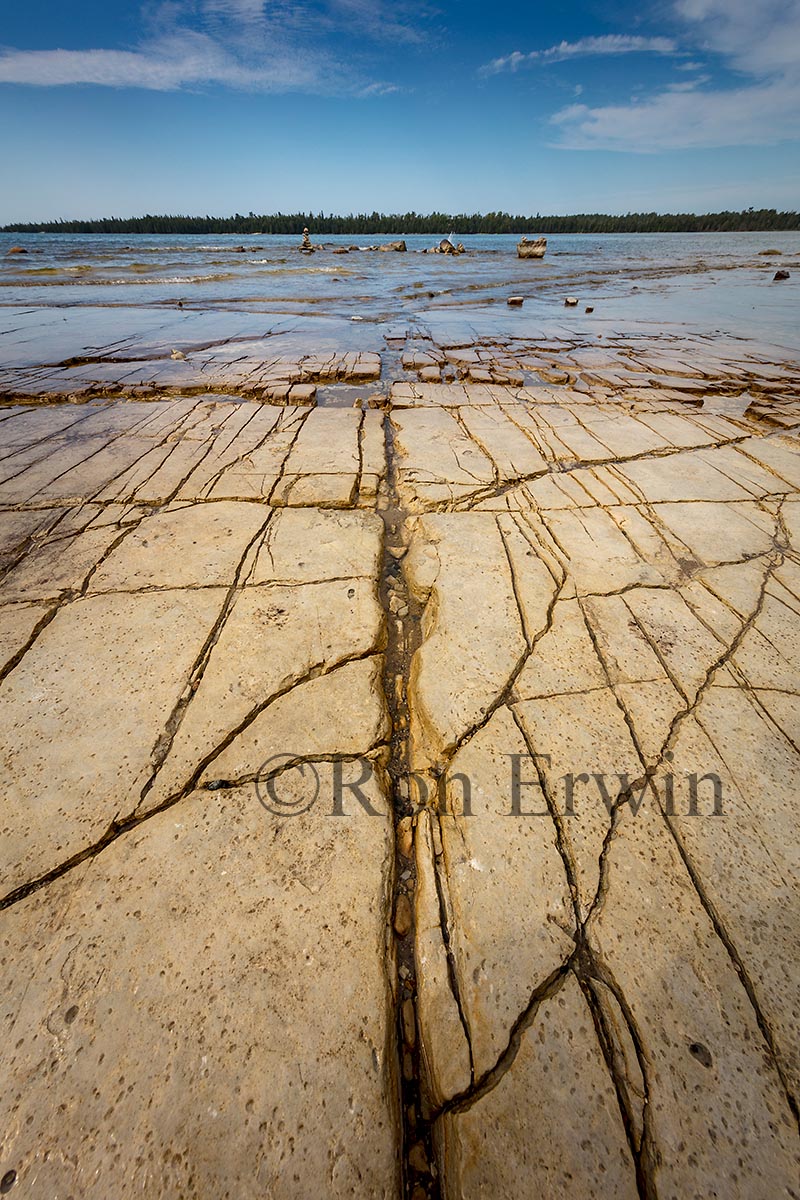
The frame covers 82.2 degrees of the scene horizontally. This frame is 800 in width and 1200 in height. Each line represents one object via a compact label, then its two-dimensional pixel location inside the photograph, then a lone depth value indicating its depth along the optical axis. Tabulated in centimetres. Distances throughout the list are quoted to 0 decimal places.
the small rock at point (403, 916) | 122
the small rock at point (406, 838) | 136
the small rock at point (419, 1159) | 89
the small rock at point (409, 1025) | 105
